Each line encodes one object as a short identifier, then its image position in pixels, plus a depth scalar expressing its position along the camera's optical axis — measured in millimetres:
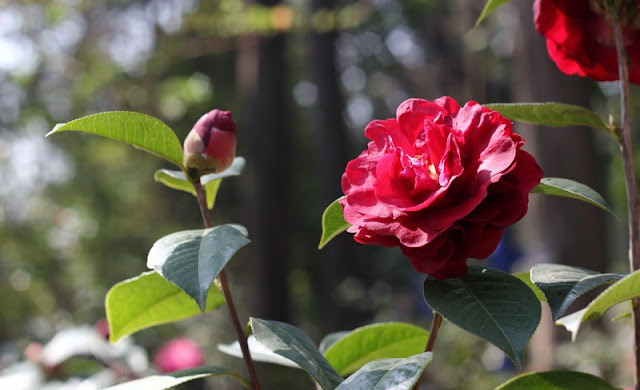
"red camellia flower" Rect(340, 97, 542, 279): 856
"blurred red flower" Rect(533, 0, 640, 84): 955
